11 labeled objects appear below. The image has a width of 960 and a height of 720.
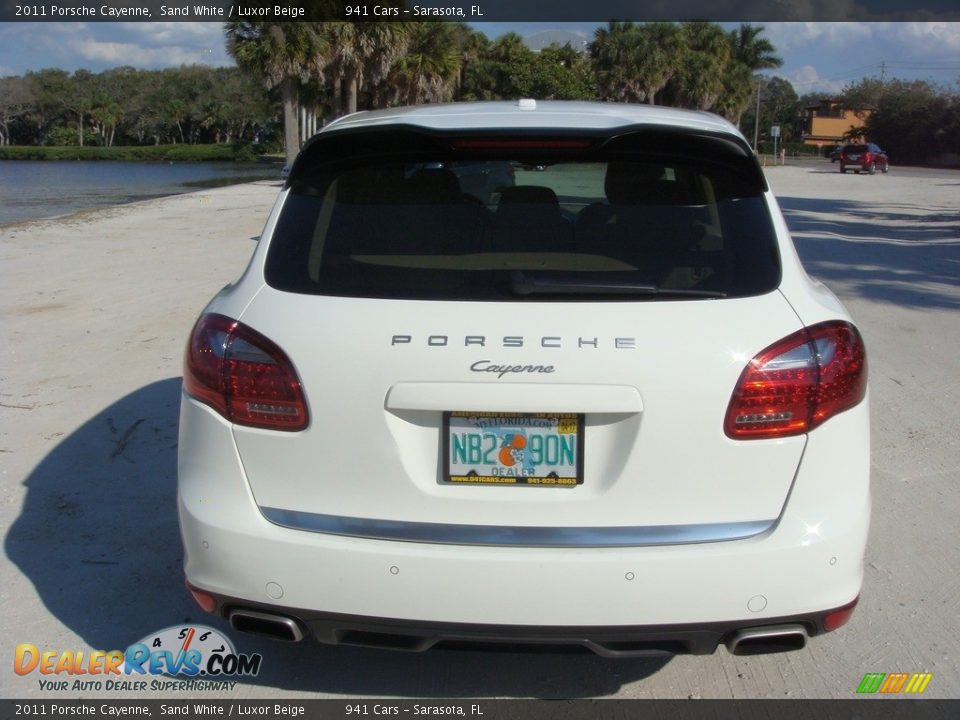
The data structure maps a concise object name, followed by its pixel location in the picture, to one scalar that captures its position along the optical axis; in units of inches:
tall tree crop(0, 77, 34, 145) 3292.3
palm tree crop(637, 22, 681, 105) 2310.5
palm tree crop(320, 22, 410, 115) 1397.6
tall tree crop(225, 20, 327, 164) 1353.3
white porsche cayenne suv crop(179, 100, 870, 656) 95.6
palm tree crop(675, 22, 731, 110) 2449.6
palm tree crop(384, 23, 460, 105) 1679.4
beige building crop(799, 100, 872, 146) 4015.8
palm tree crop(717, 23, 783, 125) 2829.7
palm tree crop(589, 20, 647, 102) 2313.0
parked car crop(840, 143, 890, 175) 1815.9
